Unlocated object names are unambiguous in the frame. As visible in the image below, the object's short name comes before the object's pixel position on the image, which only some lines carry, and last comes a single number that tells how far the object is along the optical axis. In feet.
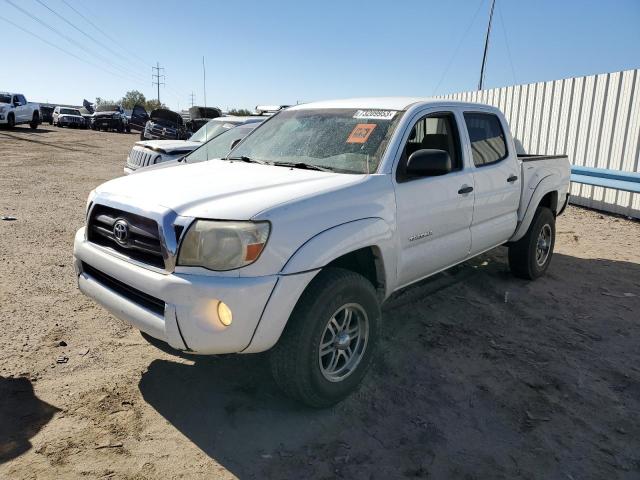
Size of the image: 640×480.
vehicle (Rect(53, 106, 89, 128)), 118.62
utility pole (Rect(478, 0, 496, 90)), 64.10
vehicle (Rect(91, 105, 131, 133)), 116.37
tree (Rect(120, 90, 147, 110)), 313.32
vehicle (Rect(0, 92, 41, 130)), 87.30
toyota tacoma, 8.46
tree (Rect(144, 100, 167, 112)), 287.69
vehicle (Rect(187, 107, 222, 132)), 66.03
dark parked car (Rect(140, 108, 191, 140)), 48.78
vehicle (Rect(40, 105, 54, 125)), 140.26
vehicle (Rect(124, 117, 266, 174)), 27.04
